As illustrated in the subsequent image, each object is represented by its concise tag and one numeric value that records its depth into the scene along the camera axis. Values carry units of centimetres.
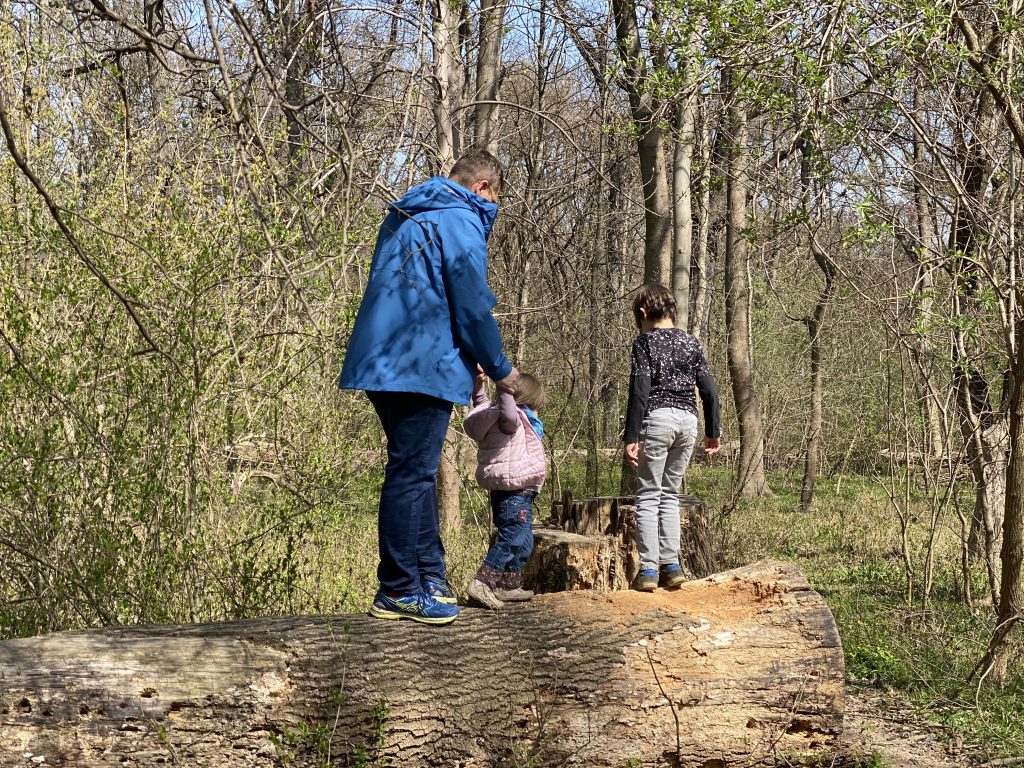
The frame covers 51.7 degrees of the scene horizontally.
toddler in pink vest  479
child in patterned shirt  536
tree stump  573
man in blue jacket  414
